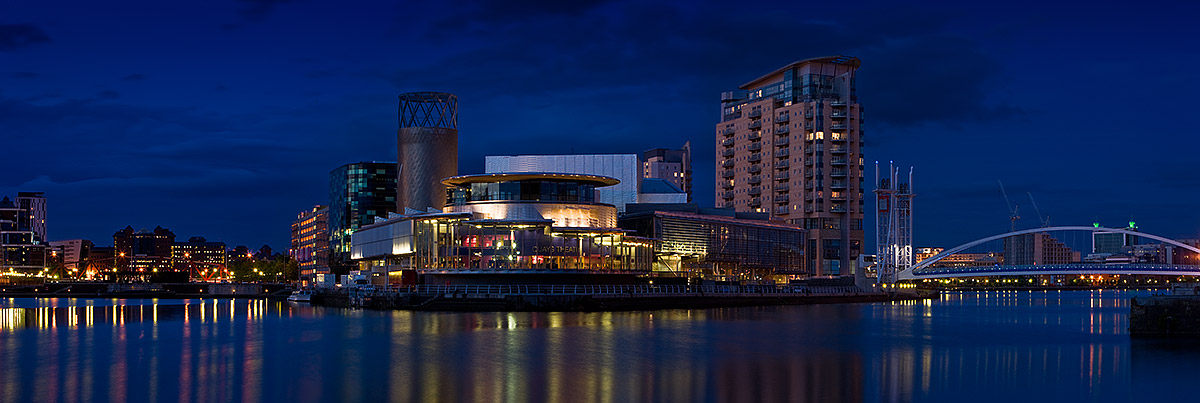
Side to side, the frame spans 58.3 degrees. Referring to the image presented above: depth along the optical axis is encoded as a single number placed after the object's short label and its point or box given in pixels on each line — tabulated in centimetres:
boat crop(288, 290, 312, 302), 15062
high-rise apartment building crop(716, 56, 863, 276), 19100
